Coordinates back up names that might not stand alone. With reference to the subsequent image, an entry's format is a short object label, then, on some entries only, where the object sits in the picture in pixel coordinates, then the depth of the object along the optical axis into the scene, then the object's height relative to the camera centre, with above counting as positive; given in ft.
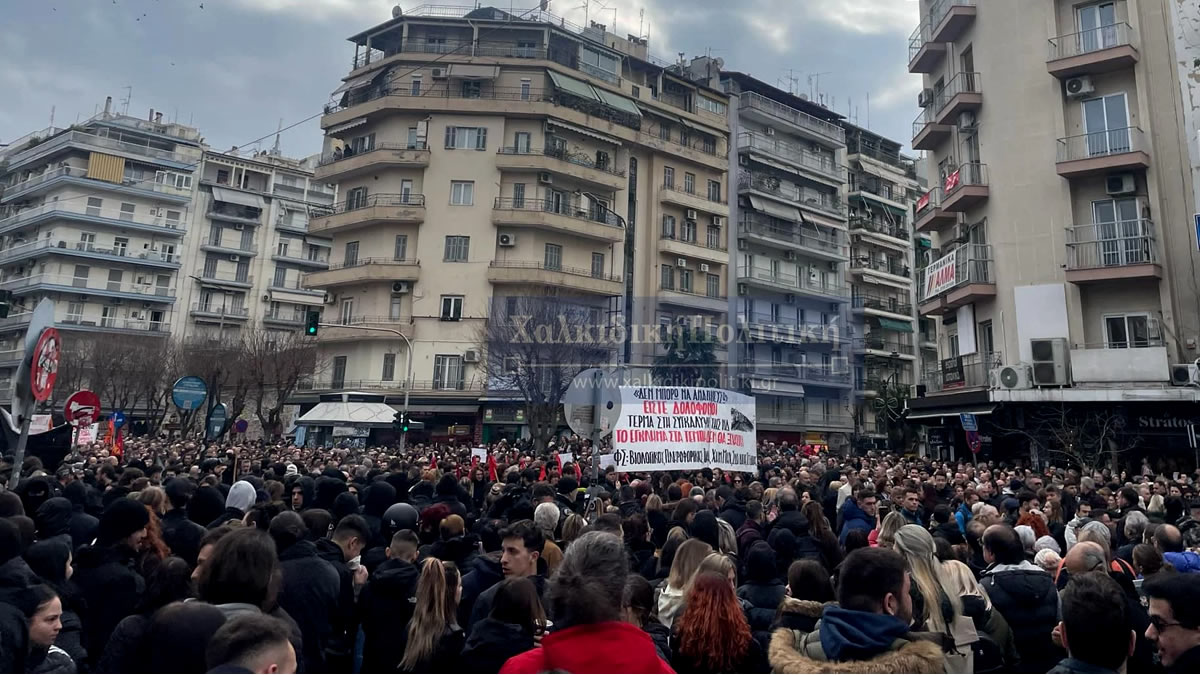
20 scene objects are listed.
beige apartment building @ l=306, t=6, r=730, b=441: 133.59 +46.38
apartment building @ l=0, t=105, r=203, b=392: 175.42 +48.21
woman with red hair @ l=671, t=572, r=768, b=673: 11.35 -3.15
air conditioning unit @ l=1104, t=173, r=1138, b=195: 73.00 +28.25
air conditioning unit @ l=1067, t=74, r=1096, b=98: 76.02 +39.52
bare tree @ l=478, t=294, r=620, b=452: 108.67 +13.21
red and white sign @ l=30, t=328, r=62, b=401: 23.52 +1.78
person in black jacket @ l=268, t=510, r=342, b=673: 14.06 -3.33
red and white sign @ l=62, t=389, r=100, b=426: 40.29 +0.60
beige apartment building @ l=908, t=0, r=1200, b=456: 71.20 +25.32
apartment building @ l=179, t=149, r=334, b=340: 189.57 +49.02
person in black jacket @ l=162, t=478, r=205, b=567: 17.29 -2.83
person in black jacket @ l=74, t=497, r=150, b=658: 13.75 -3.07
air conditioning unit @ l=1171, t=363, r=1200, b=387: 67.00 +7.91
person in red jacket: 7.77 -2.18
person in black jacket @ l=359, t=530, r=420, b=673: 14.93 -3.92
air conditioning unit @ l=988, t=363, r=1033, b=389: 74.43 +7.85
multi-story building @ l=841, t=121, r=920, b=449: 177.37 +44.87
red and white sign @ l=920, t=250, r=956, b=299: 85.81 +21.52
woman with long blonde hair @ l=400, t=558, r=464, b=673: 13.20 -3.80
